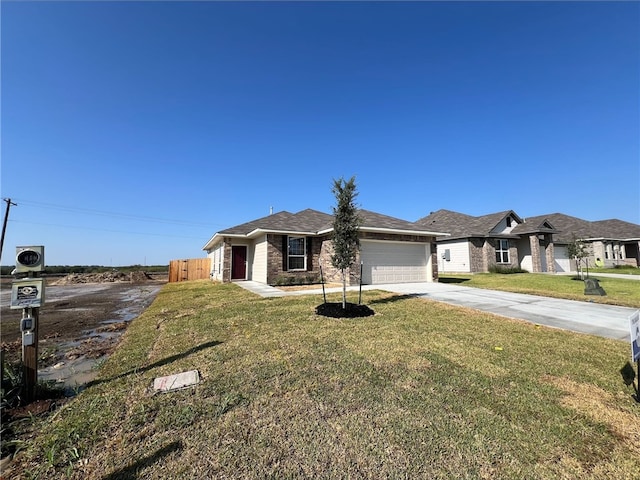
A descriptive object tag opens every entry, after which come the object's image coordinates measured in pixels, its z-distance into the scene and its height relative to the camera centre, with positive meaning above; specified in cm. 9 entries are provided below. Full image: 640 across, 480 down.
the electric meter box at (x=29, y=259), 332 +7
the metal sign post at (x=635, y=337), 296 -88
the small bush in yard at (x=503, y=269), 2048 -70
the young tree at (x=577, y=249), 1600 +65
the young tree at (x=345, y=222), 759 +115
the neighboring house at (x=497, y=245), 2116 +133
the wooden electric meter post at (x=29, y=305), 318 -50
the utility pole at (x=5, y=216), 1480 +287
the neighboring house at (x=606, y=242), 2544 +179
